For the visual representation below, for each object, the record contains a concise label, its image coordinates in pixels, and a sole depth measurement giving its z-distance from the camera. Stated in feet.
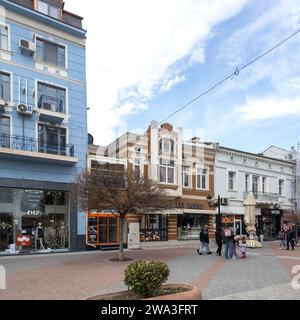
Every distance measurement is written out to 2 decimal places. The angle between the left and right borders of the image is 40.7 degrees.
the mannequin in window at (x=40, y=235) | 72.74
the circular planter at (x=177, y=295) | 23.03
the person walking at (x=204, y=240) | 66.90
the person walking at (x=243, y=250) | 61.87
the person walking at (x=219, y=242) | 65.21
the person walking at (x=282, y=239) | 87.86
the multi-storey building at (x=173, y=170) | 92.02
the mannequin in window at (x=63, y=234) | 75.51
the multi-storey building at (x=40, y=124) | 70.03
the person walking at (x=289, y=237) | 80.61
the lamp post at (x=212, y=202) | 86.40
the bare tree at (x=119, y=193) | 56.24
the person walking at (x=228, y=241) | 60.49
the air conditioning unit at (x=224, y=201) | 105.58
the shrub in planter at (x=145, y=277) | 23.88
